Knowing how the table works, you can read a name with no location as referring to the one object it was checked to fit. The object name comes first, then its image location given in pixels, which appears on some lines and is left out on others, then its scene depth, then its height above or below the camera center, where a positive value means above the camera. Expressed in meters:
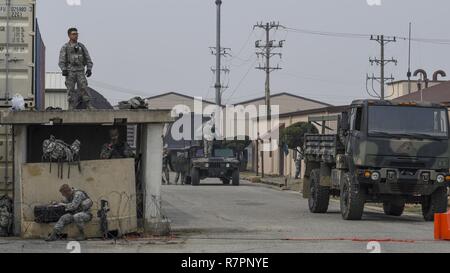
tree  41.72 +0.85
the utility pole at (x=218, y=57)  46.31 +5.48
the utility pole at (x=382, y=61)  68.50 +8.19
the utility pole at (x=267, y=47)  68.38 +9.08
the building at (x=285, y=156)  48.39 -0.37
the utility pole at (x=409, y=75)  60.90 +5.89
